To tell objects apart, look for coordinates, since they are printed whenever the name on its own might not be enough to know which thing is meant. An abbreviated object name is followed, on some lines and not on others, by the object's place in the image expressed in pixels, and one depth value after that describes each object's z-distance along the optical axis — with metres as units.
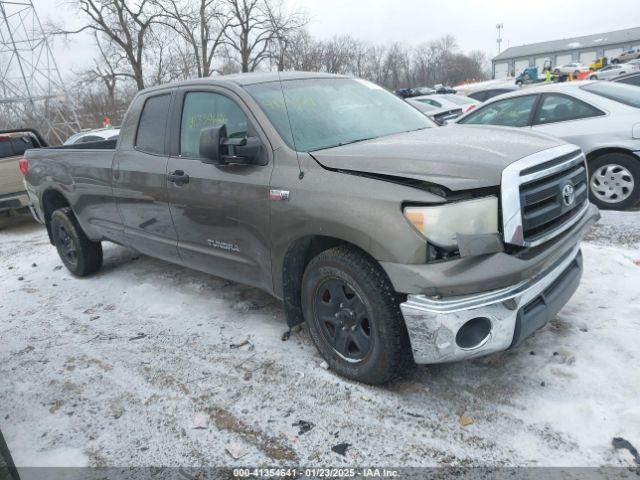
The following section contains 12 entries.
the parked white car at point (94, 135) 11.44
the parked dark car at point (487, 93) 15.88
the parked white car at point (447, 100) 15.19
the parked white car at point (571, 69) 45.63
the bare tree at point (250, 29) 33.47
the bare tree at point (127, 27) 27.70
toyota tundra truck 2.50
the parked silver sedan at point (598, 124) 5.95
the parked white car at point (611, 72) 31.63
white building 78.06
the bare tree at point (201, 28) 29.75
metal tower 18.84
